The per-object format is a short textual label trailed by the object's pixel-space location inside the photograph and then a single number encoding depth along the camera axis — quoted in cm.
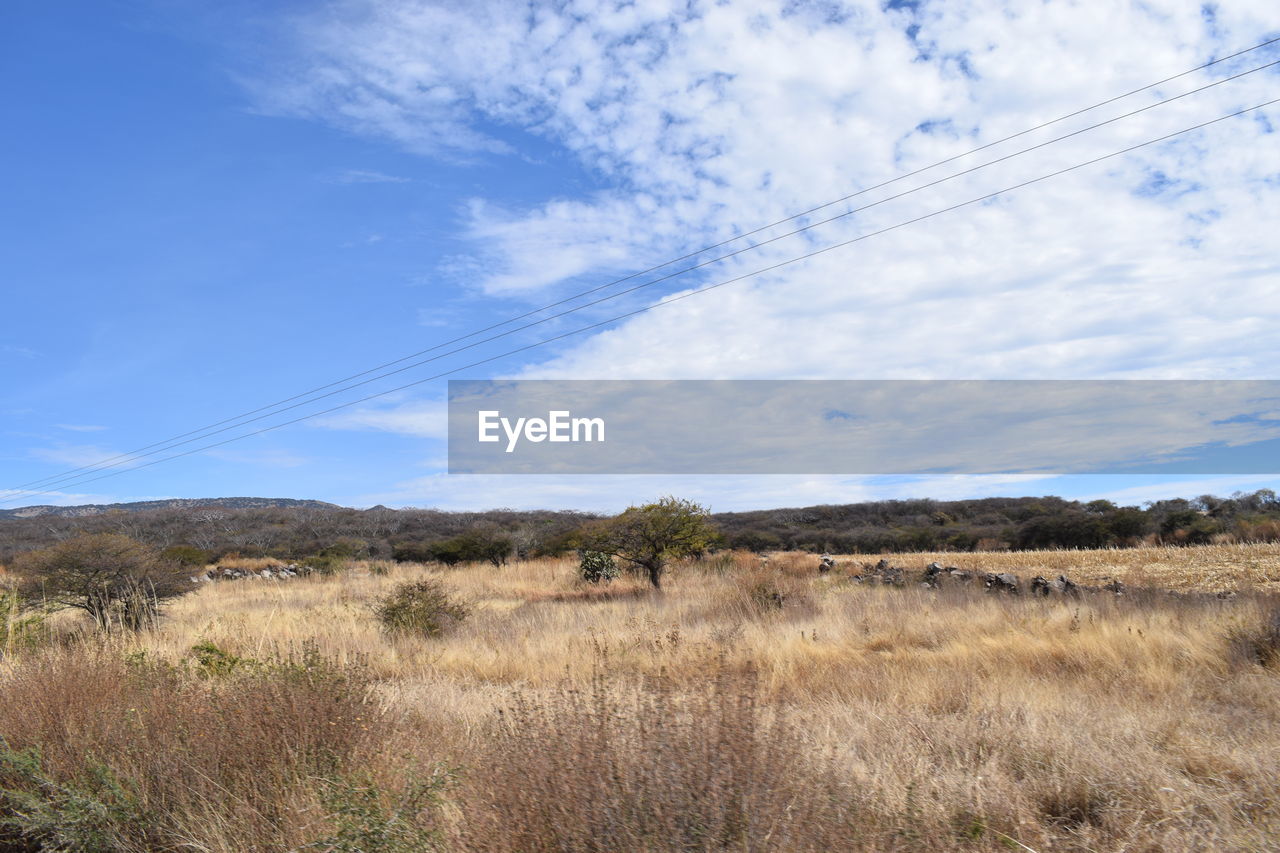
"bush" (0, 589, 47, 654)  1021
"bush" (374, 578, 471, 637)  1362
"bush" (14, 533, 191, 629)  1505
